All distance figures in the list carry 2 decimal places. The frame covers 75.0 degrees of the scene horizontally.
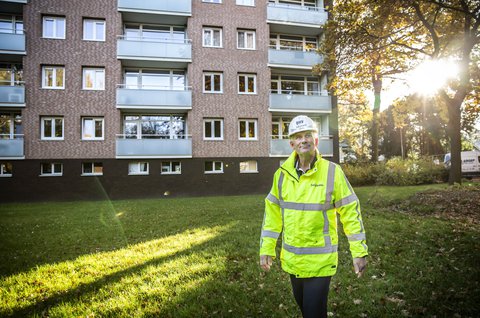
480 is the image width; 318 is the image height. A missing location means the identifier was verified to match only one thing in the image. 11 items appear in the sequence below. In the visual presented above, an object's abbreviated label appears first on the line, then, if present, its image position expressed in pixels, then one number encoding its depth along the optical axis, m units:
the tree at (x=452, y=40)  12.05
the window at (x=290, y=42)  24.86
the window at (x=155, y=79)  22.12
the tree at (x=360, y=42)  11.98
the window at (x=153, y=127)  21.86
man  2.82
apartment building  20.06
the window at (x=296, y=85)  24.61
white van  29.25
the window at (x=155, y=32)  22.30
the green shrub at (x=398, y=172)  22.50
